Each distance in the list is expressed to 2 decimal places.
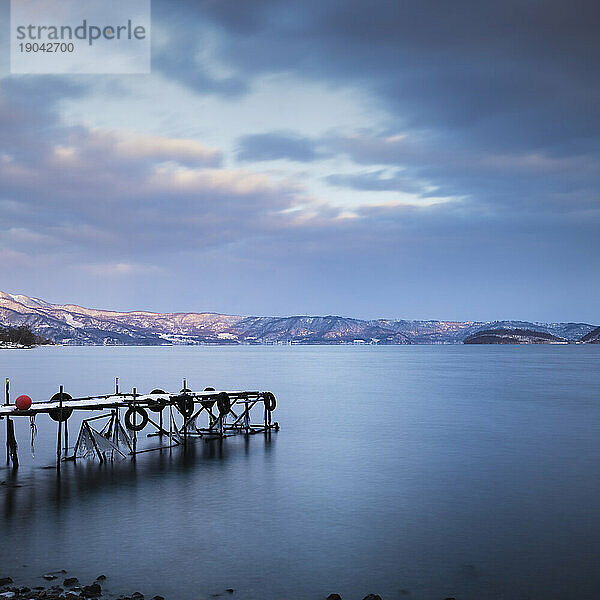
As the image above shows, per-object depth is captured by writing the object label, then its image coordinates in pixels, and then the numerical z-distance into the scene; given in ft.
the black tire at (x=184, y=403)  130.13
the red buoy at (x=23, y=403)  99.85
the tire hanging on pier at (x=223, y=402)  138.79
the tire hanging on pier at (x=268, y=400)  151.79
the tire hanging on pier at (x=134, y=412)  116.98
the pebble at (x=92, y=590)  53.11
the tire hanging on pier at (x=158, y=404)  124.88
